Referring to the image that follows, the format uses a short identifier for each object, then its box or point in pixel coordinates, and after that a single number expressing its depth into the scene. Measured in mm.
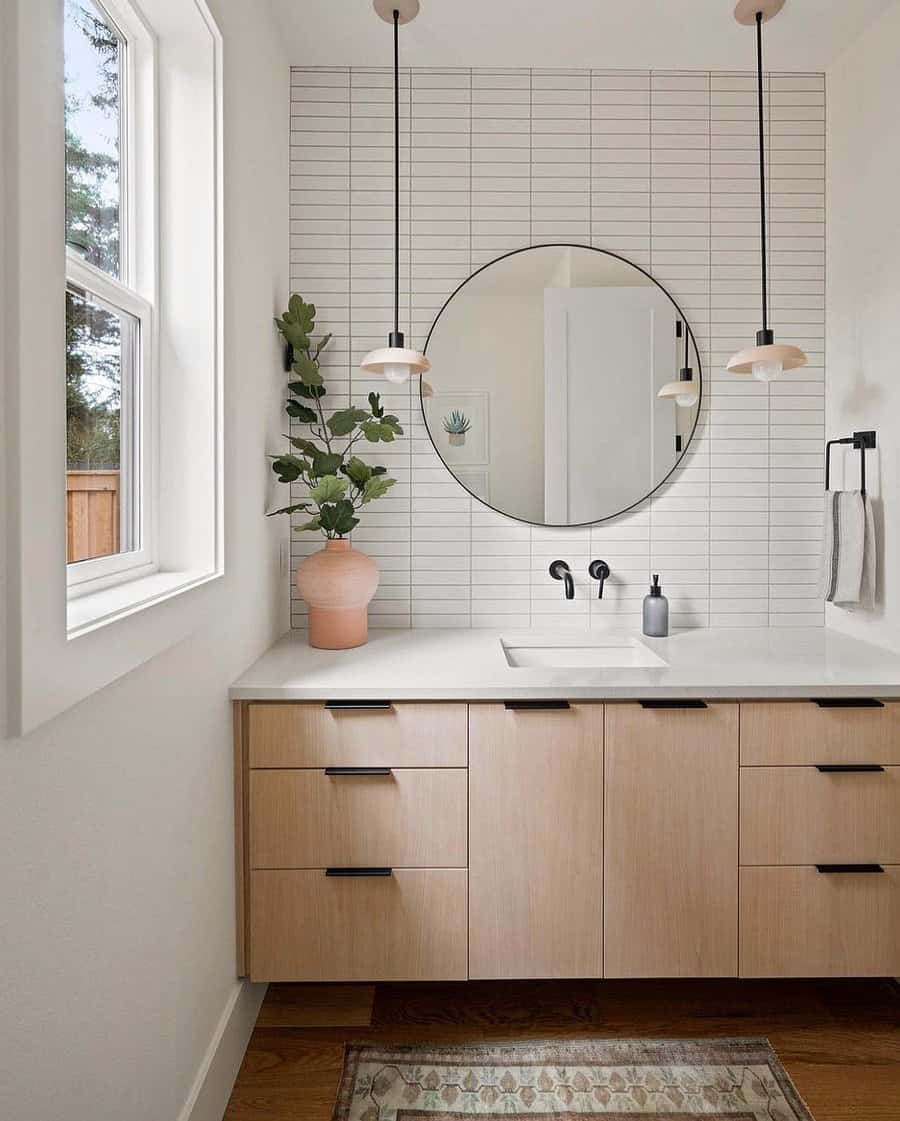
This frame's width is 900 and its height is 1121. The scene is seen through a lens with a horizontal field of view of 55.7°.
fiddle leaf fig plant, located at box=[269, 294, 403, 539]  2260
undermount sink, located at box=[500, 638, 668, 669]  2471
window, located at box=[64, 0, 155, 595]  1361
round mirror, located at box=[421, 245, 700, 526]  2607
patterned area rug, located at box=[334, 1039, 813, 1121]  1792
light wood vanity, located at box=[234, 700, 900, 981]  1962
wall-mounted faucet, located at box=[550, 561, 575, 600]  2637
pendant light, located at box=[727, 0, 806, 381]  2152
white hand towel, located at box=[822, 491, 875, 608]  2338
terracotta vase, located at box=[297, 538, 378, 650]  2330
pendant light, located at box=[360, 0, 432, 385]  2205
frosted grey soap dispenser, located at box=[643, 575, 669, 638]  2504
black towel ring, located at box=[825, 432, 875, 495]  2369
